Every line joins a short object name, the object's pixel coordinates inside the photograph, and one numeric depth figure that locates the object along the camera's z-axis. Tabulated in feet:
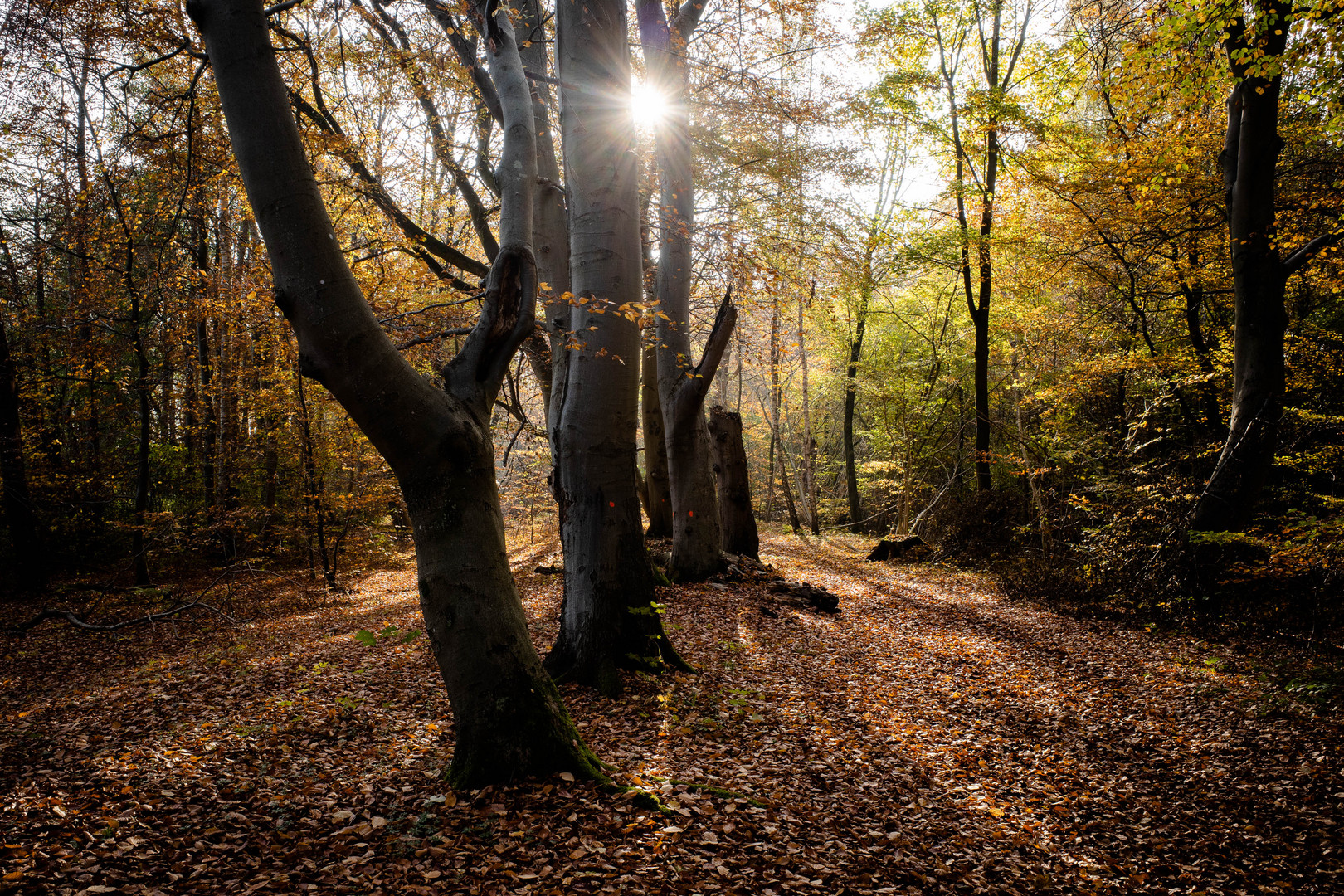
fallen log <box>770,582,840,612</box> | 26.50
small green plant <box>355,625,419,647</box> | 18.16
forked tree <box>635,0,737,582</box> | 27.25
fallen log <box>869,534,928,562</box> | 41.75
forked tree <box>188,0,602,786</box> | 8.96
